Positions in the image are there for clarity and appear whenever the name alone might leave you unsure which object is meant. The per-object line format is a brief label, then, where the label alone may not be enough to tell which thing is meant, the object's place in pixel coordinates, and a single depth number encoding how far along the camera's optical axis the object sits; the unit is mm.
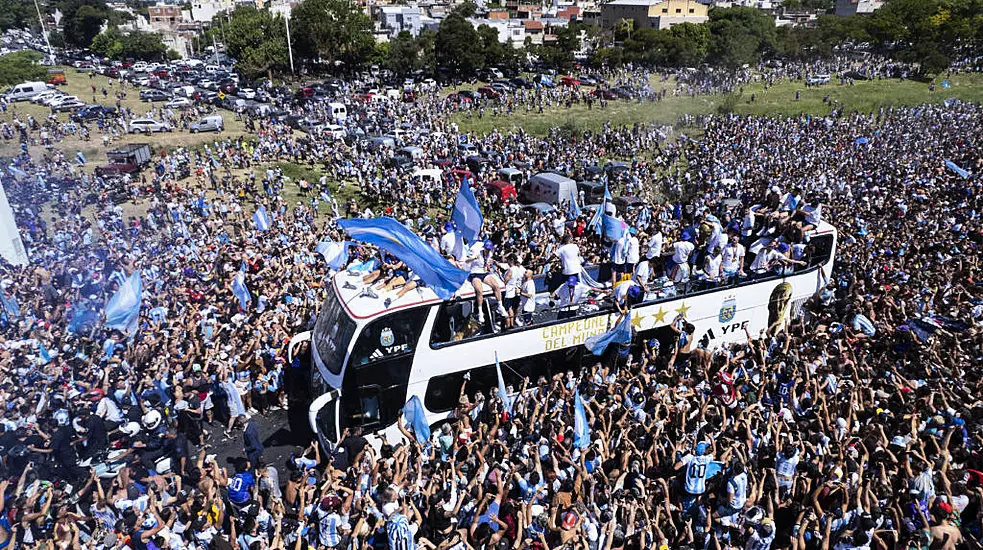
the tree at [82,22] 82000
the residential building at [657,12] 89500
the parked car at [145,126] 37750
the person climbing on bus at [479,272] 9523
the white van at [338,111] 42162
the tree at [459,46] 60000
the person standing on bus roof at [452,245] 11398
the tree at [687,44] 67562
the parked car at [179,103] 45062
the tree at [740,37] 64375
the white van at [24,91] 44562
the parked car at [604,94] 52038
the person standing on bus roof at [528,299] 10094
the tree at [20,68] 44250
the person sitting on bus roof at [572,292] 10852
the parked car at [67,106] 42734
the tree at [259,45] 57875
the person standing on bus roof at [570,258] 10656
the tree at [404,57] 59219
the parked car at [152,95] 49138
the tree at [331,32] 61000
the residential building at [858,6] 117750
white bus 8867
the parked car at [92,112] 40506
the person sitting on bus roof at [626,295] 10281
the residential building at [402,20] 93438
